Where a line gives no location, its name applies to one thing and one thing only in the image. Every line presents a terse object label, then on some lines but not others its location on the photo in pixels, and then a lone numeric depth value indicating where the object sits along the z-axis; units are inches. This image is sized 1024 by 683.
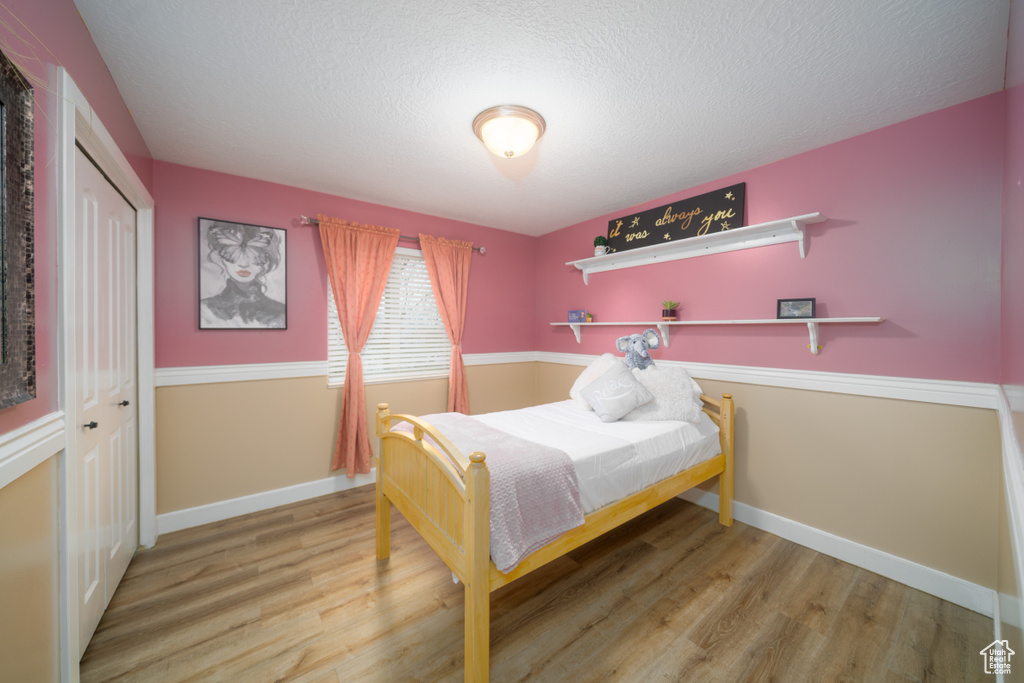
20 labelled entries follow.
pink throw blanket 60.4
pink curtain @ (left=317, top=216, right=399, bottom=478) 124.8
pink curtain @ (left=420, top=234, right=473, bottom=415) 147.6
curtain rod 119.4
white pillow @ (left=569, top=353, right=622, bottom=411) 123.0
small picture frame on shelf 93.5
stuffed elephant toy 123.4
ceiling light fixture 77.8
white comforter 76.0
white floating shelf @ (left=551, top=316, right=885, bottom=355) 85.8
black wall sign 109.7
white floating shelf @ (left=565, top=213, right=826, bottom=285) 96.0
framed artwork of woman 107.2
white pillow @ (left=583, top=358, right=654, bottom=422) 104.0
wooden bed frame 57.3
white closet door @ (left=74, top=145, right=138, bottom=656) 61.9
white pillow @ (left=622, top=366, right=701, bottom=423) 102.5
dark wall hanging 35.6
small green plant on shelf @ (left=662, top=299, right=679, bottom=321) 122.7
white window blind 130.7
